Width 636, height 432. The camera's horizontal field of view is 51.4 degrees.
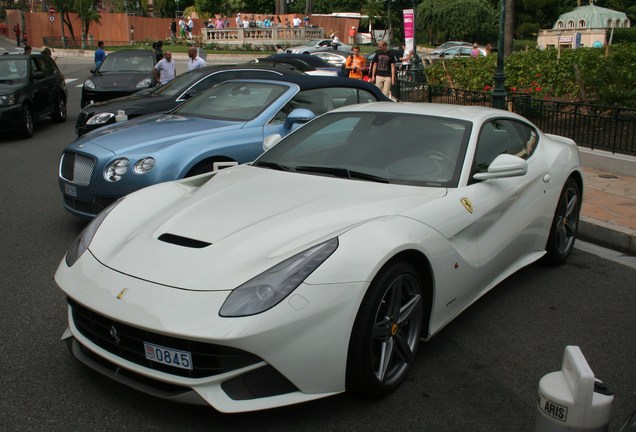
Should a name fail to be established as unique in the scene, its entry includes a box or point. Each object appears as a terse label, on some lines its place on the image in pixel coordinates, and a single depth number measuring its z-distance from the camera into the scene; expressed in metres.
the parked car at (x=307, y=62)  17.77
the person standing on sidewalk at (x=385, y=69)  17.47
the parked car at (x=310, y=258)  2.94
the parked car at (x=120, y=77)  14.87
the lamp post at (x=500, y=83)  11.06
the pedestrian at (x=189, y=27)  62.63
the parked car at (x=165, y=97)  10.47
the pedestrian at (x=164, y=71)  15.21
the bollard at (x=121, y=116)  9.99
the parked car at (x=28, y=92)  12.91
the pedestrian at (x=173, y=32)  58.52
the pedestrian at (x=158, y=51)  17.08
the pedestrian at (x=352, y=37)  55.56
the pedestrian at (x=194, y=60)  15.90
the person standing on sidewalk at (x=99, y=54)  22.66
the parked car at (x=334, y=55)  32.22
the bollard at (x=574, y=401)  2.09
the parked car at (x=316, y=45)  37.31
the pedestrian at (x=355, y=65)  20.03
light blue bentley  6.12
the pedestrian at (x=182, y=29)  63.61
